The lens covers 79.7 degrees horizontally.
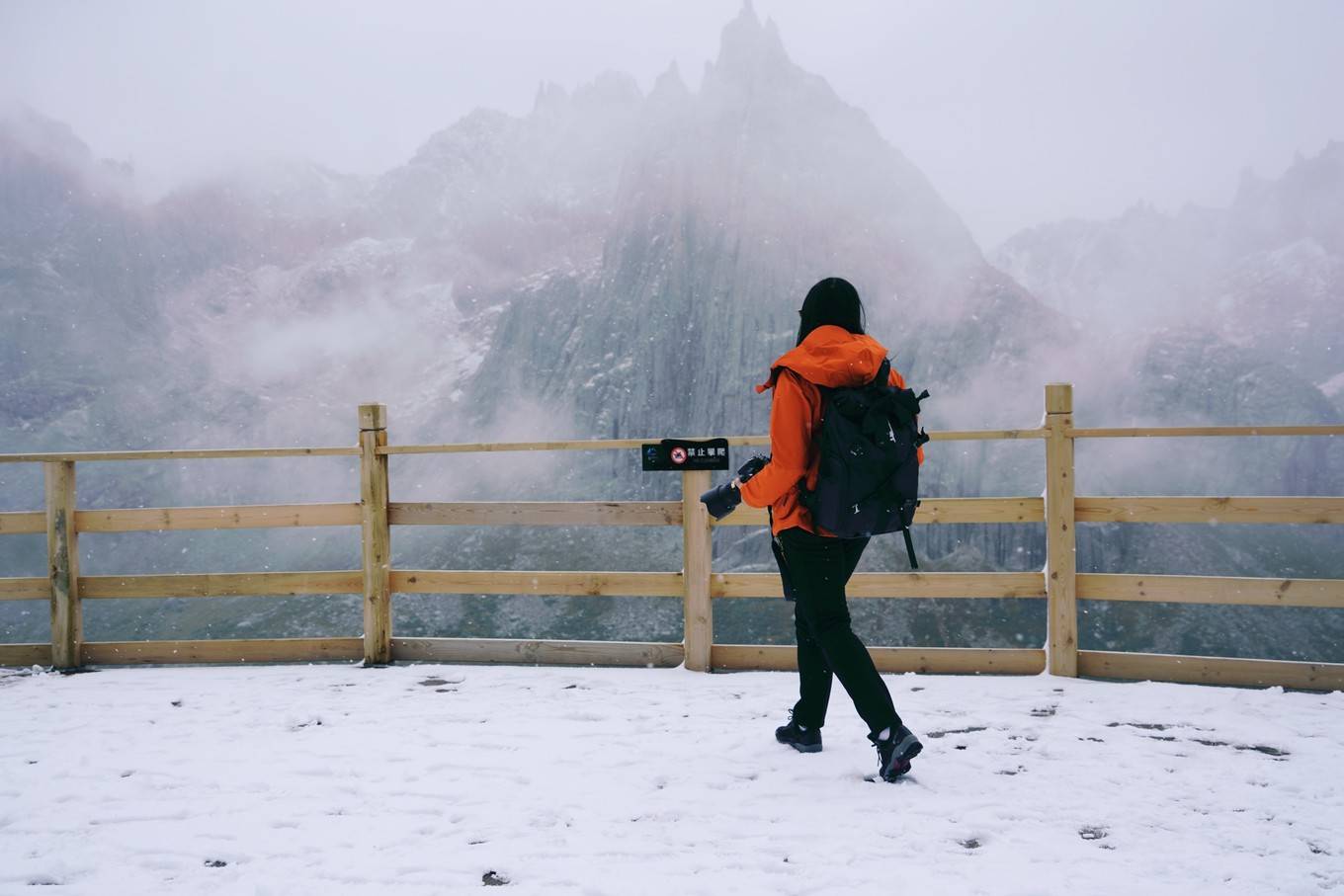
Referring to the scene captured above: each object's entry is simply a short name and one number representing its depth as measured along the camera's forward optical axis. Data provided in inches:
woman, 125.2
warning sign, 195.6
